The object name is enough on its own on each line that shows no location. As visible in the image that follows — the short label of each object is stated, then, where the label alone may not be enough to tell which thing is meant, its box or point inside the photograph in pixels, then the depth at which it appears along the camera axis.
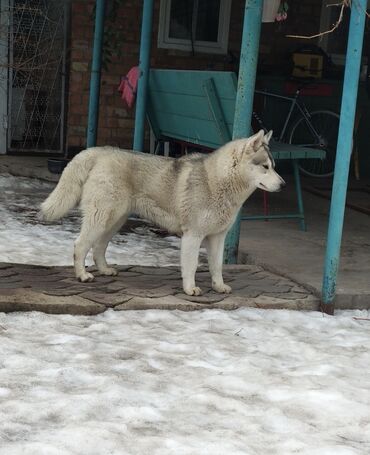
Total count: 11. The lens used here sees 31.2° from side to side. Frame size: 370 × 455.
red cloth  7.92
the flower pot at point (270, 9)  5.29
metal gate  9.05
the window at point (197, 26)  9.45
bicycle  9.22
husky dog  4.18
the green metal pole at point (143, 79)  6.54
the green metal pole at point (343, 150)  3.99
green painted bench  5.87
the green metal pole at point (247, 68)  4.75
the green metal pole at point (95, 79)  7.89
